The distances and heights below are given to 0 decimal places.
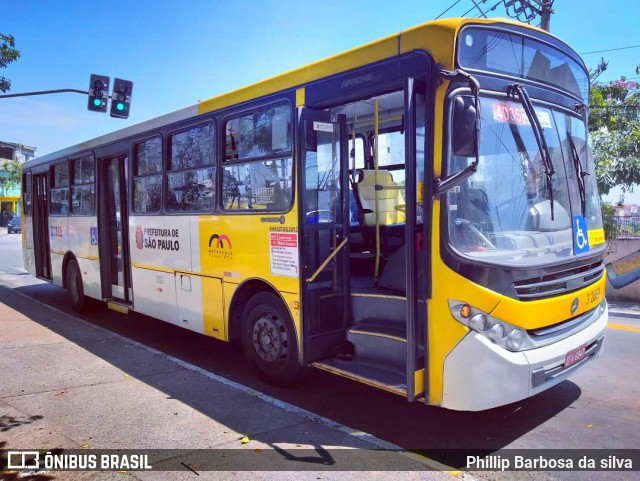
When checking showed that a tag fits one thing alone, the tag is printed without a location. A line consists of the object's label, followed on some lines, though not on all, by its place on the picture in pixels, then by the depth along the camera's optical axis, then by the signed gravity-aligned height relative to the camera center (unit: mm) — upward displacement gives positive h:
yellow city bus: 3623 -28
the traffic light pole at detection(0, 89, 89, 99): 14752 +3741
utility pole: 12352 +4805
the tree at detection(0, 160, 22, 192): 50600 +4597
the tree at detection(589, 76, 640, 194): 12055 +1882
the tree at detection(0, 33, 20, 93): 7742 +2599
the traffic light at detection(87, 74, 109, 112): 14453 +3589
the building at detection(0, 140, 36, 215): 53075 +3556
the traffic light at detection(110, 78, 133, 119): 14680 +3495
